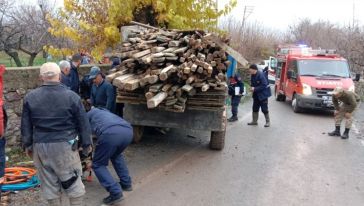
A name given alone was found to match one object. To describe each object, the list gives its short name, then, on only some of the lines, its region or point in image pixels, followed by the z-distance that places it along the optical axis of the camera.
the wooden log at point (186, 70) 7.32
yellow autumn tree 12.93
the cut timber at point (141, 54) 7.67
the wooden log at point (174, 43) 8.12
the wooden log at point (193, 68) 7.42
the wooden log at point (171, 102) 7.35
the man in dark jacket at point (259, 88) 11.73
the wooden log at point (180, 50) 7.76
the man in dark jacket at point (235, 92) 12.66
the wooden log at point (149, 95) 7.07
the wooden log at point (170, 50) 7.80
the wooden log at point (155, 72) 7.29
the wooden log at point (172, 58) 7.58
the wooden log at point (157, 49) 7.98
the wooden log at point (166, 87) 7.24
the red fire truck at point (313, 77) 14.59
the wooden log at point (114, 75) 7.52
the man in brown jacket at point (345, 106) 10.88
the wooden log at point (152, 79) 7.11
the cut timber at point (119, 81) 7.18
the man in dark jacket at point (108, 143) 5.49
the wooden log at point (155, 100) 6.88
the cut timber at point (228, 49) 8.38
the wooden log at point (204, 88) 7.48
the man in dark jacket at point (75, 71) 8.41
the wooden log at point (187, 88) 7.34
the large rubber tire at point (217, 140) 8.73
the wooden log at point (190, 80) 7.43
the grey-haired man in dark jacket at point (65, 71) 7.55
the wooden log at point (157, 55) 7.48
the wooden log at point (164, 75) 7.12
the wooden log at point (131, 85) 7.07
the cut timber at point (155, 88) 7.17
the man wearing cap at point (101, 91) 7.78
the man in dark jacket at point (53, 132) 4.61
